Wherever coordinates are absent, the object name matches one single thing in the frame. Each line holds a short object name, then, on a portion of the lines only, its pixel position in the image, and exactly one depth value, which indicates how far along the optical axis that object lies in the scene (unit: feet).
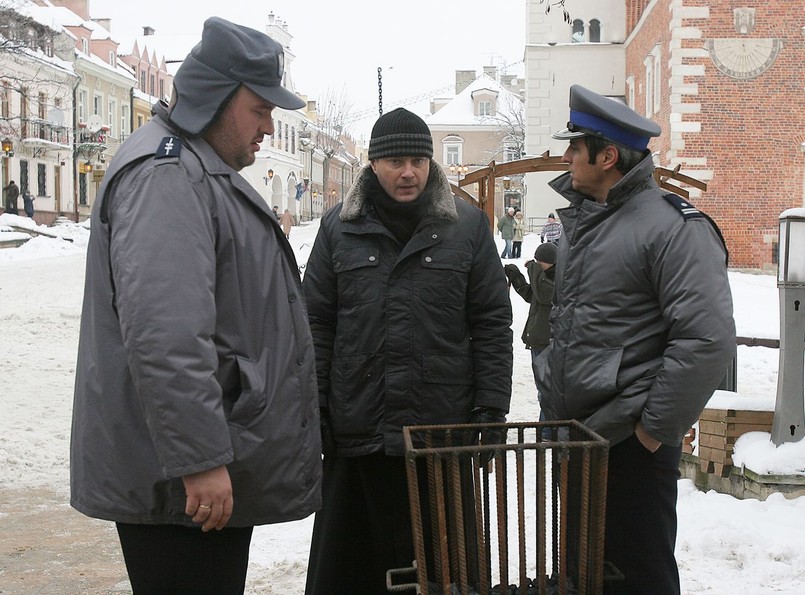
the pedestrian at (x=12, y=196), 116.88
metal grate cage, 7.59
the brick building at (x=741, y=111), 74.69
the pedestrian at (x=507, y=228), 85.56
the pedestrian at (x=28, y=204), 124.98
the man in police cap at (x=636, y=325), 9.09
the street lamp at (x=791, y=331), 17.25
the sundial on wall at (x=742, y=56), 75.20
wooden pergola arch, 38.34
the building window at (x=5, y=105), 128.36
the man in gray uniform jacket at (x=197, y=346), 7.06
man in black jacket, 11.28
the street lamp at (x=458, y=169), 192.85
